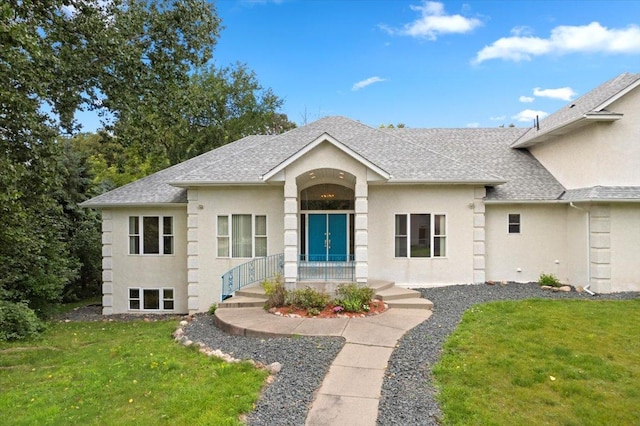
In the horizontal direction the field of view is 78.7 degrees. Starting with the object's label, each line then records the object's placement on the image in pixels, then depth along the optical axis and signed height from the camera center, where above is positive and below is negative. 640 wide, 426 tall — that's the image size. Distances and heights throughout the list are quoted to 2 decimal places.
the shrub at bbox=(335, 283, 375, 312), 10.07 -2.15
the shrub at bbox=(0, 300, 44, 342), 10.88 -2.95
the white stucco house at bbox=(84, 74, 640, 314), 12.34 -0.04
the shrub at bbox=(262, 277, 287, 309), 10.68 -2.12
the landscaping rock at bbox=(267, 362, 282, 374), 6.53 -2.56
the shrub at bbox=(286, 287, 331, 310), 10.21 -2.19
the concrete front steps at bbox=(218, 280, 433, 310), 10.85 -2.42
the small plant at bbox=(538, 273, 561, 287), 13.16 -2.25
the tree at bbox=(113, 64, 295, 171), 28.59 +7.99
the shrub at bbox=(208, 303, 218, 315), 11.92 -2.82
